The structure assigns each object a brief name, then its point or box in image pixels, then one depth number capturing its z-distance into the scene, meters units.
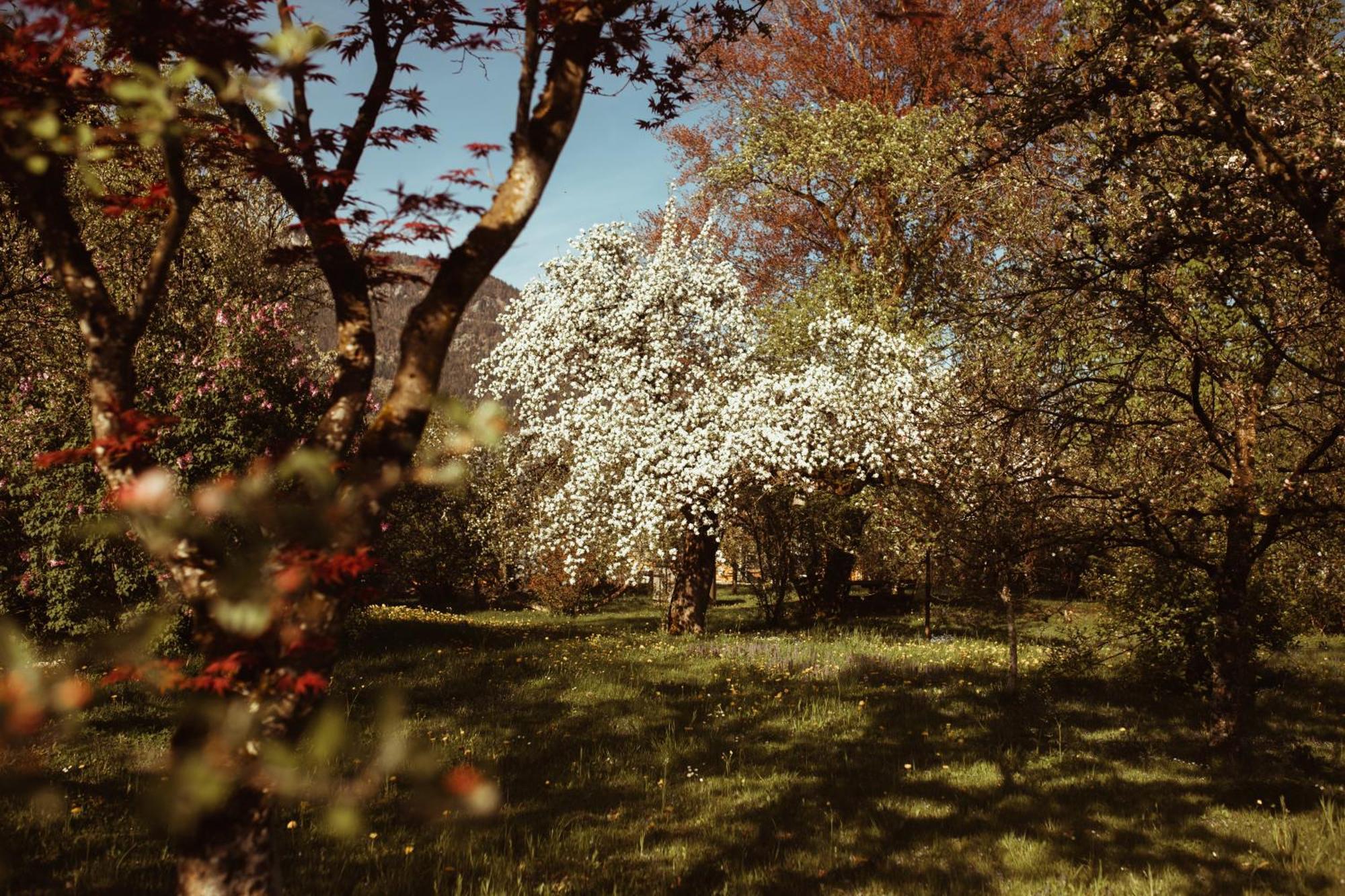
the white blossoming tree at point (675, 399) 15.87
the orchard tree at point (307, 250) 3.19
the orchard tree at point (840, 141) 19.47
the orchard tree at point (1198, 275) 5.25
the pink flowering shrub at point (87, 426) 11.89
